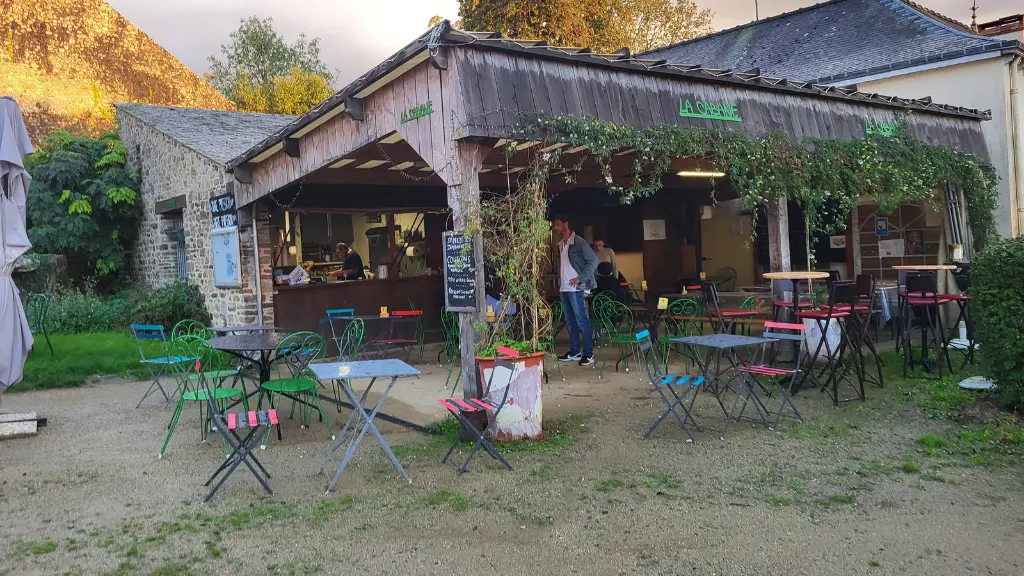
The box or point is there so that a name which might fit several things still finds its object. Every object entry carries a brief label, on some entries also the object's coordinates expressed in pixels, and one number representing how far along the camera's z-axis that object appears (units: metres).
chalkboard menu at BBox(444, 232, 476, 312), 5.20
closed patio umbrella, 5.45
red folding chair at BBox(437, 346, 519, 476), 4.43
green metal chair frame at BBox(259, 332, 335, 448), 5.17
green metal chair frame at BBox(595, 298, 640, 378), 7.38
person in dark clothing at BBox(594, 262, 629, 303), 9.93
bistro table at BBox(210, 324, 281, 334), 6.58
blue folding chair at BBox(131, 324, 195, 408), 6.23
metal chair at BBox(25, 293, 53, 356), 10.04
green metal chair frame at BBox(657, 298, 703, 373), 7.80
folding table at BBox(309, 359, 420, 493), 4.18
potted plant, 5.00
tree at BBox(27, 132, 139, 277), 13.27
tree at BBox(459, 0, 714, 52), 21.08
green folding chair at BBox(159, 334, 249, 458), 5.04
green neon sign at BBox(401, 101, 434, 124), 5.52
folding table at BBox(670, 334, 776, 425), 5.10
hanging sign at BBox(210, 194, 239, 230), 9.35
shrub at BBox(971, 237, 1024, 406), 4.95
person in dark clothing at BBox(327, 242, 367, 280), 10.36
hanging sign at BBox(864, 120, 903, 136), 8.54
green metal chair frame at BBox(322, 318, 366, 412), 6.41
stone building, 9.66
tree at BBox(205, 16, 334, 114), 28.55
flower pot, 4.95
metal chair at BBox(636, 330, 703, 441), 4.97
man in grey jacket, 7.81
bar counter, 9.50
